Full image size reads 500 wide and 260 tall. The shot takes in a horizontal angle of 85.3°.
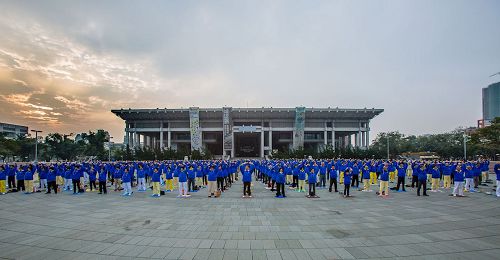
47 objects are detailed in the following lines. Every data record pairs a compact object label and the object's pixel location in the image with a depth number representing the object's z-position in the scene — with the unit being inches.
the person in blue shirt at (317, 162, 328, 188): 771.8
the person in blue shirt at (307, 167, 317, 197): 596.1
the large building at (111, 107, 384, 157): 3125.0
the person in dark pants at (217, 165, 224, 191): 674.3
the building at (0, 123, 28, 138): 4227.4
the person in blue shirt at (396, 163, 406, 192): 669.9
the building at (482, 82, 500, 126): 6314.0
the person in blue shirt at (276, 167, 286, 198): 604.1
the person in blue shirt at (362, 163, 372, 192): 682.8
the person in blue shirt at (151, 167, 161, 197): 620.1
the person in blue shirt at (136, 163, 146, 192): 698.8
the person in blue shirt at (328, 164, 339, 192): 666.8
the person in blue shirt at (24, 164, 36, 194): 678.5
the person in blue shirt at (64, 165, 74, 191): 723.4
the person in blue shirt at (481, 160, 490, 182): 849.5
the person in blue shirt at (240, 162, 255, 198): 600.7
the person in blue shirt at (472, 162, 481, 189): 711.1
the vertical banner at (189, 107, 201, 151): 3078.2
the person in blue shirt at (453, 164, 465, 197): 588.1
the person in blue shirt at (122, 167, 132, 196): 638.0
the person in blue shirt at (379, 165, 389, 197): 597.9
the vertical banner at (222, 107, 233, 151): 3048.7
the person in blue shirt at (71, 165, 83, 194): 679.8
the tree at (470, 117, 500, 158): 1657.2
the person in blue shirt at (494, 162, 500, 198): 589.3
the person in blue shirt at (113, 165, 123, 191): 714.2
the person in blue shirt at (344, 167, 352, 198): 588.1
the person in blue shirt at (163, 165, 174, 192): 687.7
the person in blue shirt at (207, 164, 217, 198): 601.4
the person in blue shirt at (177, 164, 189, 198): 596.1
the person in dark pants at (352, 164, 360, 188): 765.9
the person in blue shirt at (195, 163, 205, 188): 783.7
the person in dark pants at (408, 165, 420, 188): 728.3
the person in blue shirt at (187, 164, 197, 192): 675.9
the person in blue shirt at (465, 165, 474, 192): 665.0
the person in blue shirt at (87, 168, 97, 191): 708.7
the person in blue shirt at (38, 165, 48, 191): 740.0
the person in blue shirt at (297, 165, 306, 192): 685.3
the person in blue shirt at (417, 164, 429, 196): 602.4
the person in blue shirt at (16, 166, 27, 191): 712.4
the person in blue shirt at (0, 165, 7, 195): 665.6
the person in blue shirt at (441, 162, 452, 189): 712.4
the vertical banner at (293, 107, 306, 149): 3085.6
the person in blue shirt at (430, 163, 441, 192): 667.4
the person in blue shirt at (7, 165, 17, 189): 736.2
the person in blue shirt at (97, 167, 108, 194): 663.7
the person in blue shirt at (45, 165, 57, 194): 675.4
